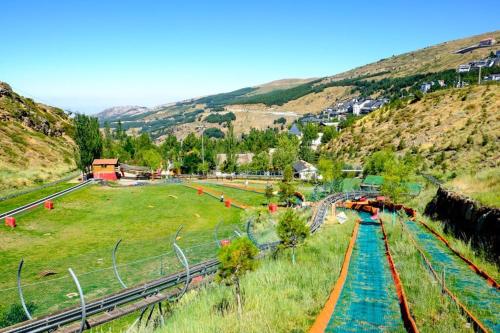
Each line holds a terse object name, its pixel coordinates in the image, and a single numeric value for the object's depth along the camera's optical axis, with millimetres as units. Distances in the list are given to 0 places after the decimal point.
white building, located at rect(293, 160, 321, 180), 95231
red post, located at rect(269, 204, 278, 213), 50912
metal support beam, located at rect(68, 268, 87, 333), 14289
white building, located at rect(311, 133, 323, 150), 156825
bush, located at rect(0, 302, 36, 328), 18156
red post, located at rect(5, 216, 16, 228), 40625
